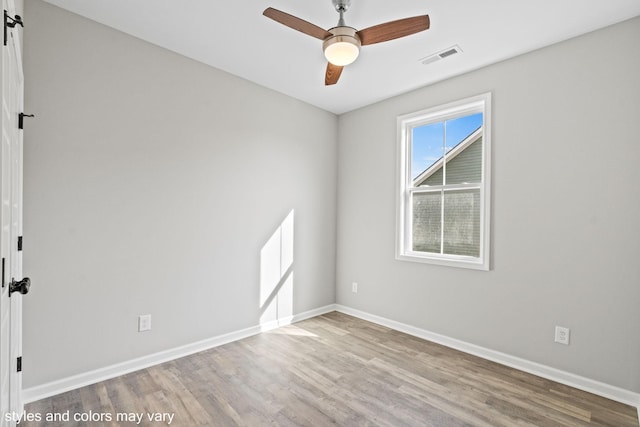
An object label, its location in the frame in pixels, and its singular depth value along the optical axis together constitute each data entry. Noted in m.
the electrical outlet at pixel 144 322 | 2.71
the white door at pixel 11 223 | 1.29
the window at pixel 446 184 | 3.16
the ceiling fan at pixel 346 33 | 1.92
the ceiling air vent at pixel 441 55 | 2.78
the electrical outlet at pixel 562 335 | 2.59
